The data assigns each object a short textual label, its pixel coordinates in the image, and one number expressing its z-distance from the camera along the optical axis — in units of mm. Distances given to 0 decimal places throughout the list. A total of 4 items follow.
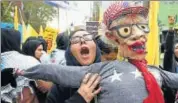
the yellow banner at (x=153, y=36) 2542
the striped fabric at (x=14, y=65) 1637
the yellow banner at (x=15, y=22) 4361
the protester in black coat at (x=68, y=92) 1304
